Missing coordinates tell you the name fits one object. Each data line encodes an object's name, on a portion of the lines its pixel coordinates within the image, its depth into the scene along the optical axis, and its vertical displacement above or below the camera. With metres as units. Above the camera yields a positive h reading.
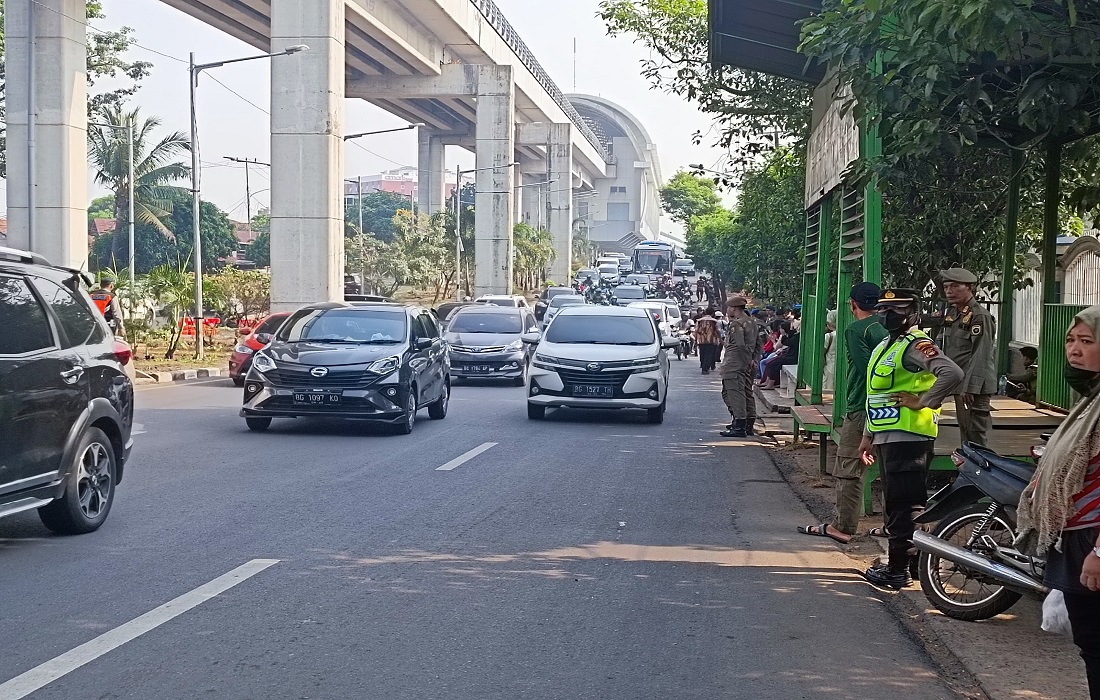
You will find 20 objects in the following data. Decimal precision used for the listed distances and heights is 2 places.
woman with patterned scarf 3.99 -0.60
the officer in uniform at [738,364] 16.17 -0.61
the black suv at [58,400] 7.46 -0.59
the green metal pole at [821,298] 13.95 +0.25
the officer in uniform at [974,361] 10.32 -0.35
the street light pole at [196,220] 28.19 +2.20
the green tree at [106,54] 43.25 +9.33
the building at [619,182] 148.00 +17.29
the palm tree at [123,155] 50.50 +6.72
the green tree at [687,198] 135.88 +13.78
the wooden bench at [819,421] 11.40 -0.98
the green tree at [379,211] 119.96 +10.72
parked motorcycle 5.96 -1.17
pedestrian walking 28.00 -0.54
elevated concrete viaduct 29.17 +6.04
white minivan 16.94 -0.85
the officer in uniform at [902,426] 7.27 -0.64
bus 93.31 +4.53
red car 20.90 -0.64
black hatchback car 14.38 -0.68
